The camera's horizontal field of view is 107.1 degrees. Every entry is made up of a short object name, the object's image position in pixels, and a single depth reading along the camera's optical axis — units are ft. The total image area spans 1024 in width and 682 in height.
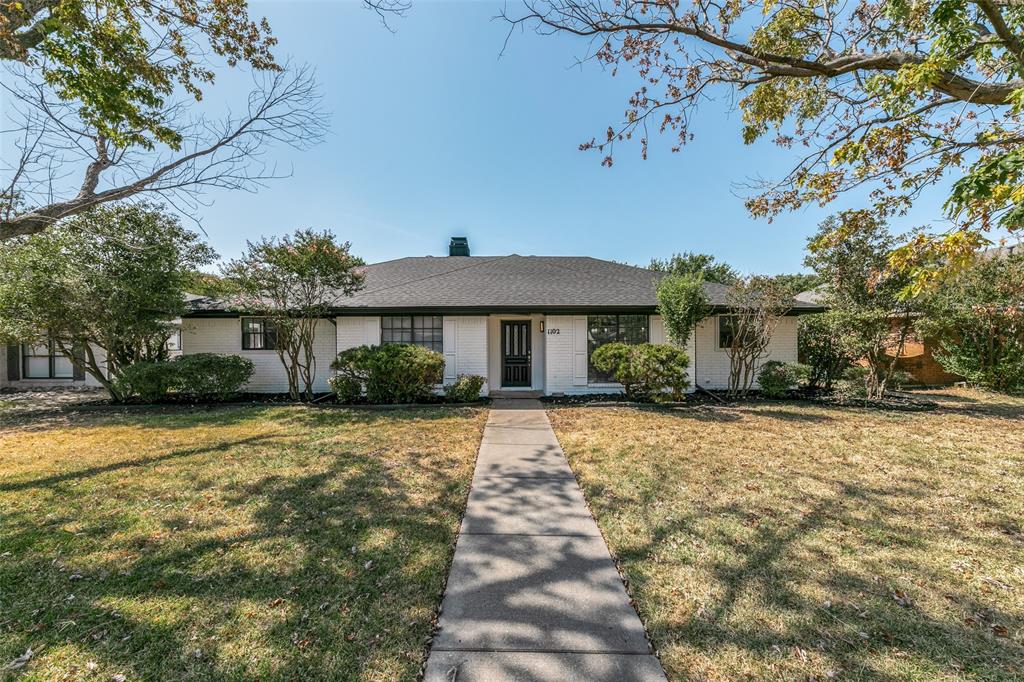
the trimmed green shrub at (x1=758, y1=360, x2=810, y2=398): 33.50
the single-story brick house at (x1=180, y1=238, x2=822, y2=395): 34.99
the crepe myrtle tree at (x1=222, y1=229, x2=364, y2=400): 27.89
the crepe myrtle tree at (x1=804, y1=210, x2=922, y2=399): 30.07
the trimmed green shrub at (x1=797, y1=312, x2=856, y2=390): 34.65
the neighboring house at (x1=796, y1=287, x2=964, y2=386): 42.37
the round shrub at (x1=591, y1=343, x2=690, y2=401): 29.43
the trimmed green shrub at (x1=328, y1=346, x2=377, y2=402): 31.32
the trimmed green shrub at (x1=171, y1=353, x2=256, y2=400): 31.24
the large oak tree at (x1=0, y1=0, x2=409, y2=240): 15.19
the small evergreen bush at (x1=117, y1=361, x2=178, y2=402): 30.71
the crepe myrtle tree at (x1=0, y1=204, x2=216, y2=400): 28.04
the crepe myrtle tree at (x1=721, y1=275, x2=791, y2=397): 29.73
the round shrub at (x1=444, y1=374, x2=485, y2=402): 32.46
